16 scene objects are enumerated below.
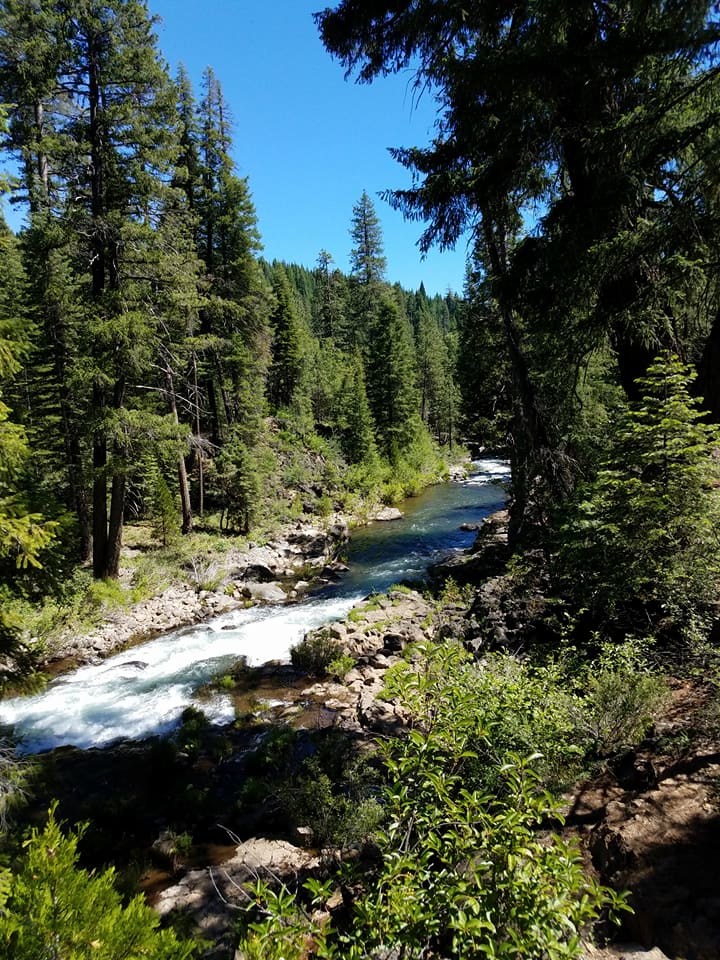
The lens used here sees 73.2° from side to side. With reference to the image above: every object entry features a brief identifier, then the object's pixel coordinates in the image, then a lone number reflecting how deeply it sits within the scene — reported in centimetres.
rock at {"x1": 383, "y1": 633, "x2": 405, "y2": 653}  1103
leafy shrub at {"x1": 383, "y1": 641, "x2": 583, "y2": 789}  319
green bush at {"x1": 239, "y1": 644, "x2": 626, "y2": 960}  189
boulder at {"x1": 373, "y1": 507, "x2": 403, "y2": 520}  2772
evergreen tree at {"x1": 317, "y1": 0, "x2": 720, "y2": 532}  384
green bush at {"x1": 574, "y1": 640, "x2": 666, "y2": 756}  452
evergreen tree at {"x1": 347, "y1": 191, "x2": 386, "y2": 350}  4781
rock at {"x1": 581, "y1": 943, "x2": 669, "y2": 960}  260
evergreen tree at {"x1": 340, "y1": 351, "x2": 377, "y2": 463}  3351
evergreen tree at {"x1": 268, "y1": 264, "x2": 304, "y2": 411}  3447
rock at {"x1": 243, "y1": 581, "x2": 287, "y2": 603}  1568
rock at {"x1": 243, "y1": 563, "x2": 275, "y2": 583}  1698
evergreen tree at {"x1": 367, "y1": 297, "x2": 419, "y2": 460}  3716
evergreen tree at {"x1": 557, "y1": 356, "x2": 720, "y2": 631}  479
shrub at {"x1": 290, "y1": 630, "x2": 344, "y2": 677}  1073
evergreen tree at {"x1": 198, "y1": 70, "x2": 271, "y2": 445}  2141
